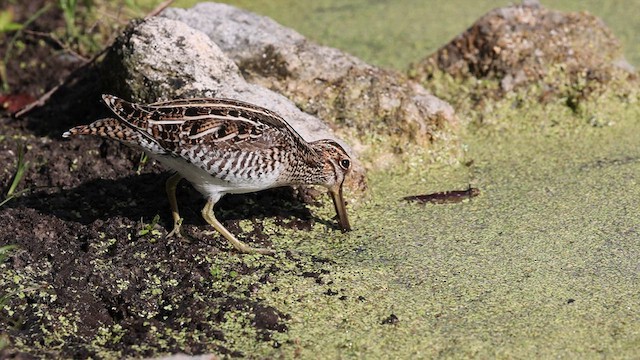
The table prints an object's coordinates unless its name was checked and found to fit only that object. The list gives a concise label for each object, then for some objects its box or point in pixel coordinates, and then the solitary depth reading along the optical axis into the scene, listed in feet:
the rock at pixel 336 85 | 38.58
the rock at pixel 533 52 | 42.68
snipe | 29.89
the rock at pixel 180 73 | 35.24
